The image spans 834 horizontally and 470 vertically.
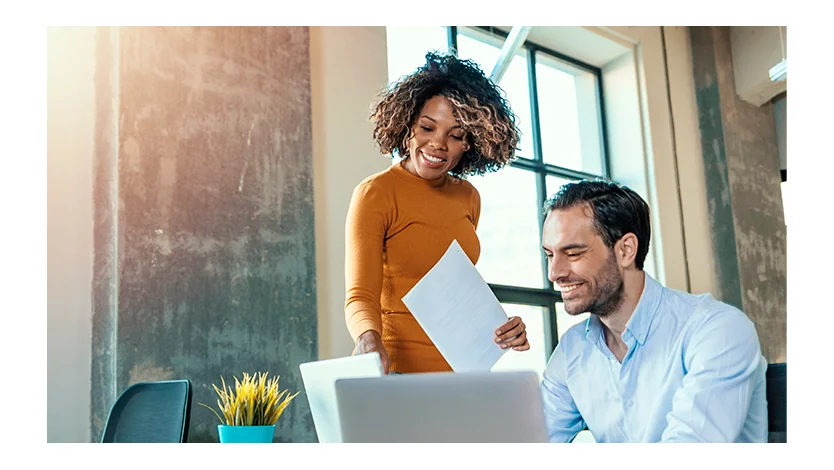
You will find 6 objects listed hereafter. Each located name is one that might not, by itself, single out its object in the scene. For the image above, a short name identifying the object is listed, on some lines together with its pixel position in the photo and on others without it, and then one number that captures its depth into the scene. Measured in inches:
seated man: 52.7
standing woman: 66.6
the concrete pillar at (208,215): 105.3
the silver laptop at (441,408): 36.6
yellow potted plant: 84.4
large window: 168.9
